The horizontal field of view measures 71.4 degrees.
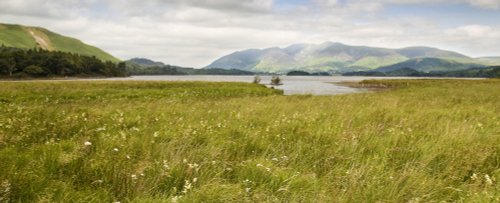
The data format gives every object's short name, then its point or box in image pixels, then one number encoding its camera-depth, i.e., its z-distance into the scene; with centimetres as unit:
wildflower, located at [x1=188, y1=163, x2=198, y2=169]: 487
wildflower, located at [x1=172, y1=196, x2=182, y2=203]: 377
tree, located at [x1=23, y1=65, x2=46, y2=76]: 12444
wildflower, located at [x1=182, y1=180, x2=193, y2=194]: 415
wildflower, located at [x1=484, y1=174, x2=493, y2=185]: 465
